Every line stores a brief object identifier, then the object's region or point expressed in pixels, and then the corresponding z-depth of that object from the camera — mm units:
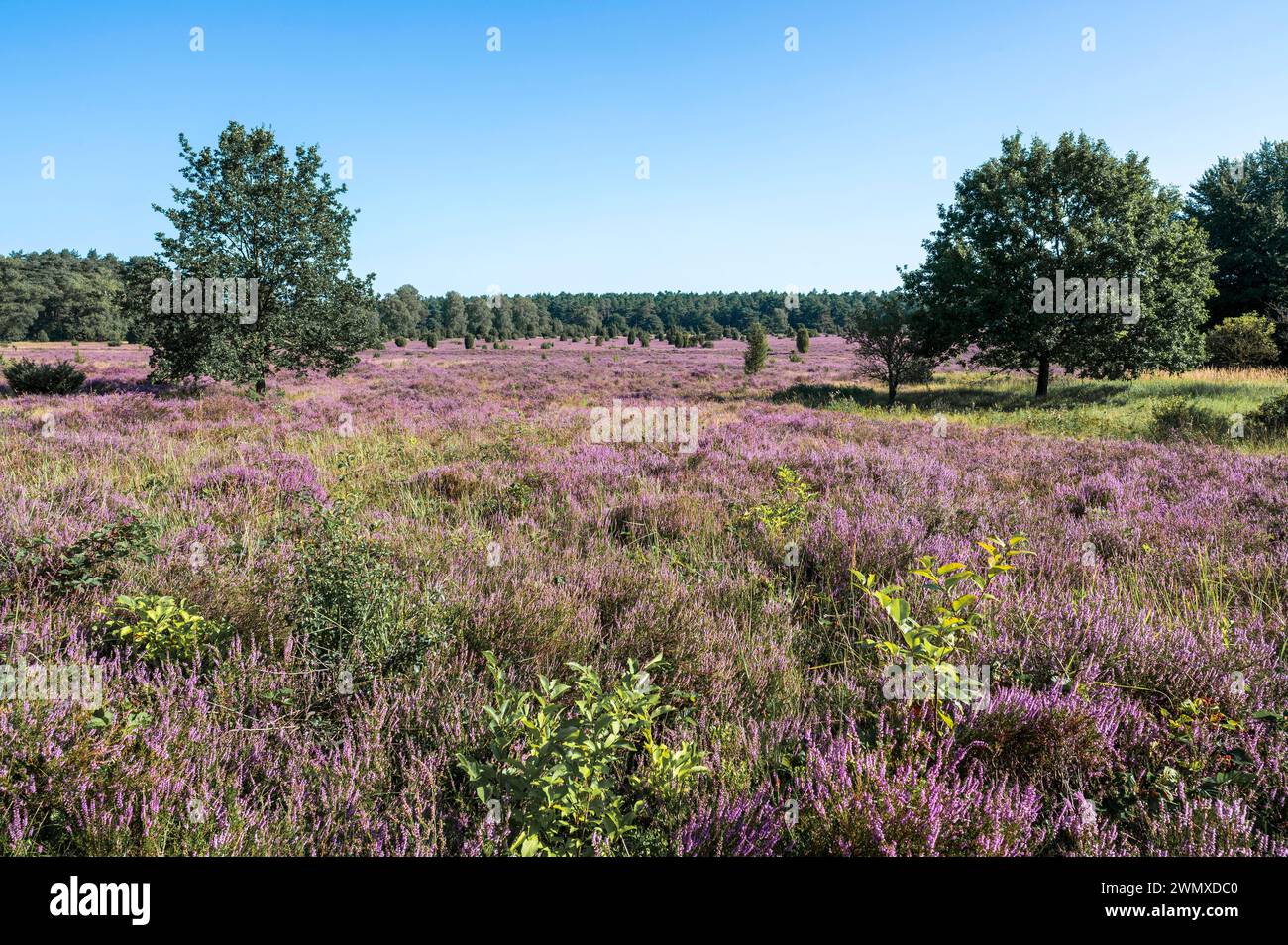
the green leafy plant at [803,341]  52719
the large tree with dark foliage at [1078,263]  18109
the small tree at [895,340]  22219
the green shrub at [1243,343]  21500
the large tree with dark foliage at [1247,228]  29094
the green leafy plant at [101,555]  3250
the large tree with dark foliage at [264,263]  16891
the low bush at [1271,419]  11070
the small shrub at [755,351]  31050
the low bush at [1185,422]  11605
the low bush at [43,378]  16828
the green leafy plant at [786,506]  5293
